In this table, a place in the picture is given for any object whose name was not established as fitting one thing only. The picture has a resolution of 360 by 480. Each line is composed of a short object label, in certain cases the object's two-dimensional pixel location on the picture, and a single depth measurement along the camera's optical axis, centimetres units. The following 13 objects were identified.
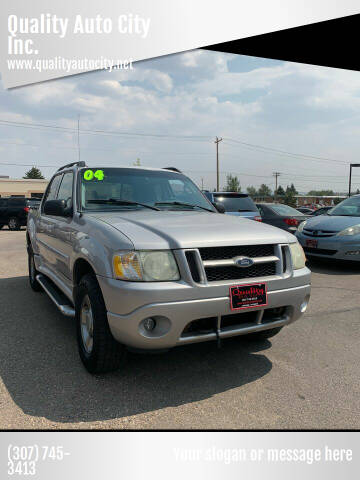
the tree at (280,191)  13823
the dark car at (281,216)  948
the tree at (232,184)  9511
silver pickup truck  245
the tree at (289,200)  8241
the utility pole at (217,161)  5128
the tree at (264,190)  15531
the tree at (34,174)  10491
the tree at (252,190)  16332
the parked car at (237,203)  902
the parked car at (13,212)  1845
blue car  717
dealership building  5650
